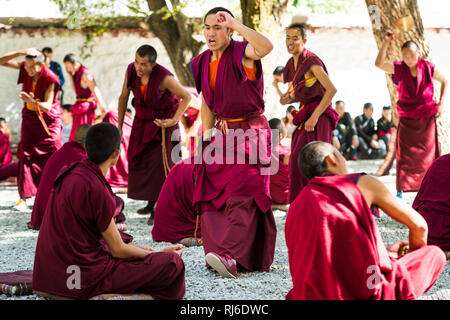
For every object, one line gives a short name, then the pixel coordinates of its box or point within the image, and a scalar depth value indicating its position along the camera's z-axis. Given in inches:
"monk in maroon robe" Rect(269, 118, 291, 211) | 267.7
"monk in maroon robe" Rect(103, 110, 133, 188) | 339.5
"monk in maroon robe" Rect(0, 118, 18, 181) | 351.3
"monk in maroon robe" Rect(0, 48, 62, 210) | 265.6
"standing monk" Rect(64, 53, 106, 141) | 329.7
